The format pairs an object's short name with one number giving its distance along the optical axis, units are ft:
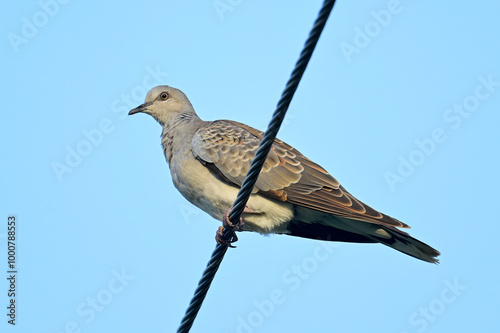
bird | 35.60
